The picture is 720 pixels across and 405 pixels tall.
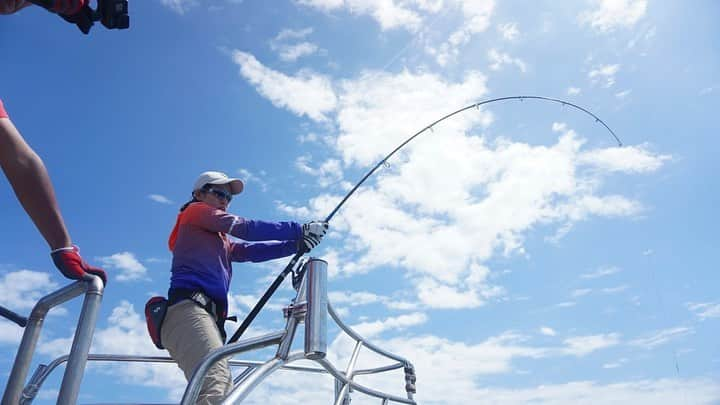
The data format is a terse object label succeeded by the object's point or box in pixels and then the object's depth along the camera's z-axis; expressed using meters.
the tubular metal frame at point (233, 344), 1.57
